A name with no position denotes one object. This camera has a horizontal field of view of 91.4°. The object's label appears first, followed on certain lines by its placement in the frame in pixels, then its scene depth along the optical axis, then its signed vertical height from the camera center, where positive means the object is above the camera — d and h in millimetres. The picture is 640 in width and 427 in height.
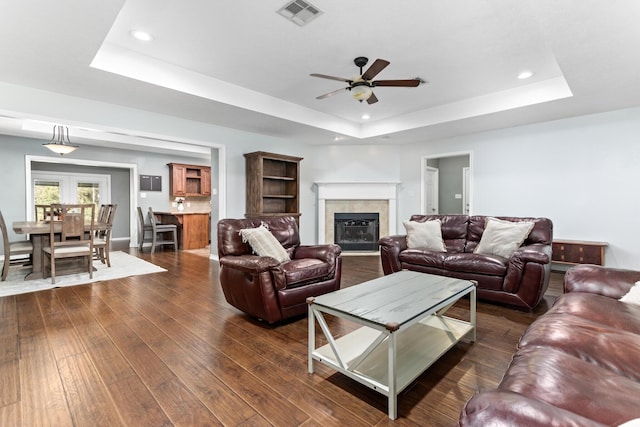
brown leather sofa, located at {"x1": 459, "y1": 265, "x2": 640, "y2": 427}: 770 -589
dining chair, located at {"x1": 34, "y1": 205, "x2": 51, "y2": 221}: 7367 -152
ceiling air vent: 2480 +1603
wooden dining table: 4262 -473
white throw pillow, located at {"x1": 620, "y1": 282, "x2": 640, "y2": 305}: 1831 -537
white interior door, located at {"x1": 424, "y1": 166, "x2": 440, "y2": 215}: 7539 +380
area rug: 3852 -979
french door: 7737 +513
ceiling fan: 3008 +1210
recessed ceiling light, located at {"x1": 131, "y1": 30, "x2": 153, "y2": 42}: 2916 +1637
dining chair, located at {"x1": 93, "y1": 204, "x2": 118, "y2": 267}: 4785 -316
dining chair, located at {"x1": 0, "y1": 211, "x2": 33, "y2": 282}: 4113 -575
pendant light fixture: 5457 +1376
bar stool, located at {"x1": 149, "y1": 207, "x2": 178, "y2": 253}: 6832 -609
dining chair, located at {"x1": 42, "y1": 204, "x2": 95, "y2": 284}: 4168 -450
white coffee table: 1659 -848
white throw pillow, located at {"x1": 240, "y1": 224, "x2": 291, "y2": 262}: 3037 -358
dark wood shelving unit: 5492 +436
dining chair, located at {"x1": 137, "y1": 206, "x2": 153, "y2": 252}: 7004 -480
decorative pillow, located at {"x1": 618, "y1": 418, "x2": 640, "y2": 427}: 619 -438
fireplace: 6832 +118
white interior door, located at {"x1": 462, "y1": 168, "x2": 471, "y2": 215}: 7494 +414
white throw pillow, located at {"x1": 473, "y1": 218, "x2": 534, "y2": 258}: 3414 -353
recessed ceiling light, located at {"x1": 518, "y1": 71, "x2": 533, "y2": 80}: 3732 +1599
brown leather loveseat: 2971 -599
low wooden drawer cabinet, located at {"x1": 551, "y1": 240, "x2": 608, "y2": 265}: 4320 -658
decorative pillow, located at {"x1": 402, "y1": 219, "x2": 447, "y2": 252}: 4051 -382
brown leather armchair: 2590 -607
